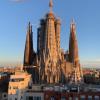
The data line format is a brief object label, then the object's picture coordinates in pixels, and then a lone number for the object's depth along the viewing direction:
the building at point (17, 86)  71.94
